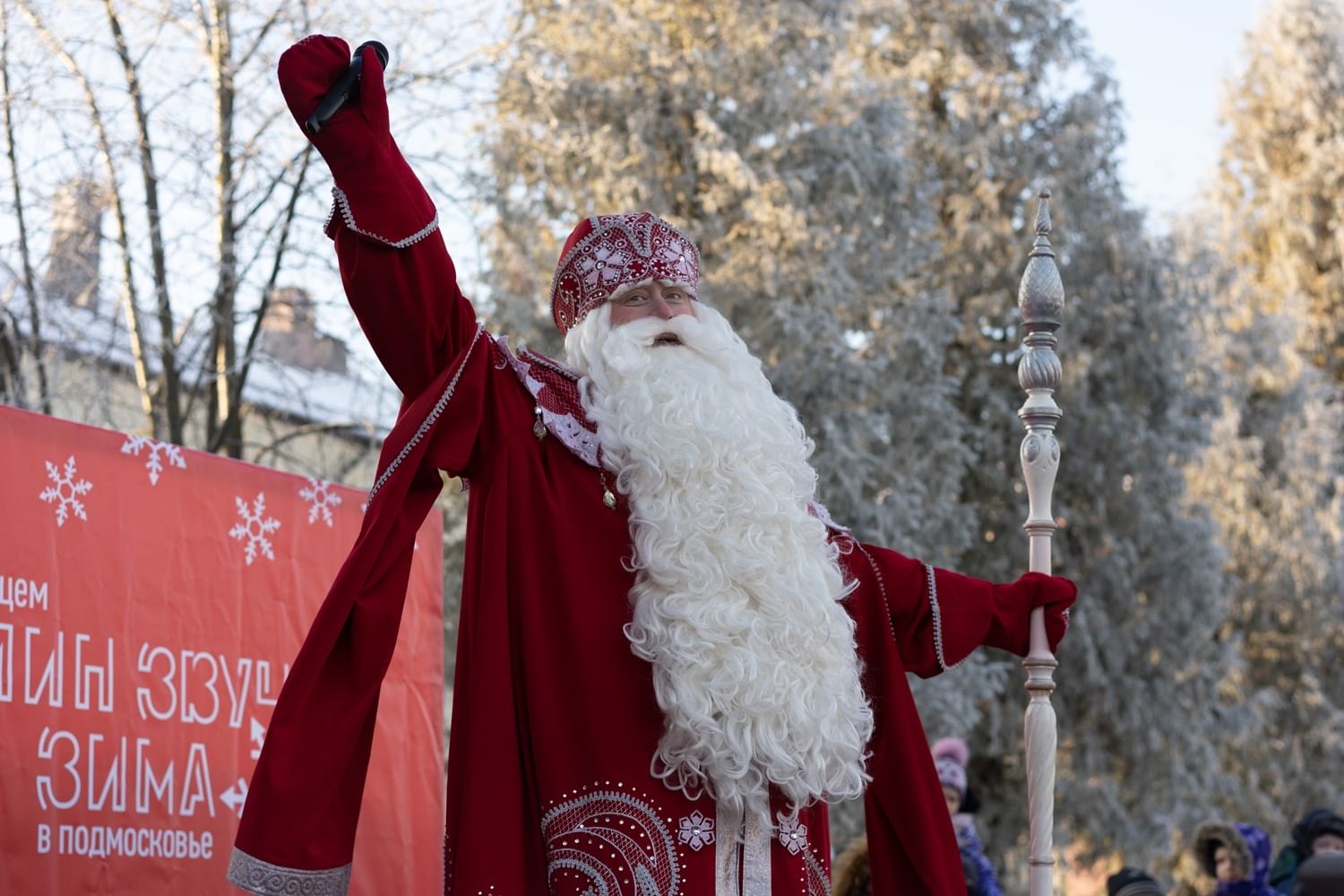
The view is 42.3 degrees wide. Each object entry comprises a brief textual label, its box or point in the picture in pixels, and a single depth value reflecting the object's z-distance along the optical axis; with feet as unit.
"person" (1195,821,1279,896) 22.93
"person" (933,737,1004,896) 20.51
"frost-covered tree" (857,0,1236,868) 51.31
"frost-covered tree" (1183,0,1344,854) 59.98
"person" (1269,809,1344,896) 22.86
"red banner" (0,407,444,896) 12.55
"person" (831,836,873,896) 18.61
